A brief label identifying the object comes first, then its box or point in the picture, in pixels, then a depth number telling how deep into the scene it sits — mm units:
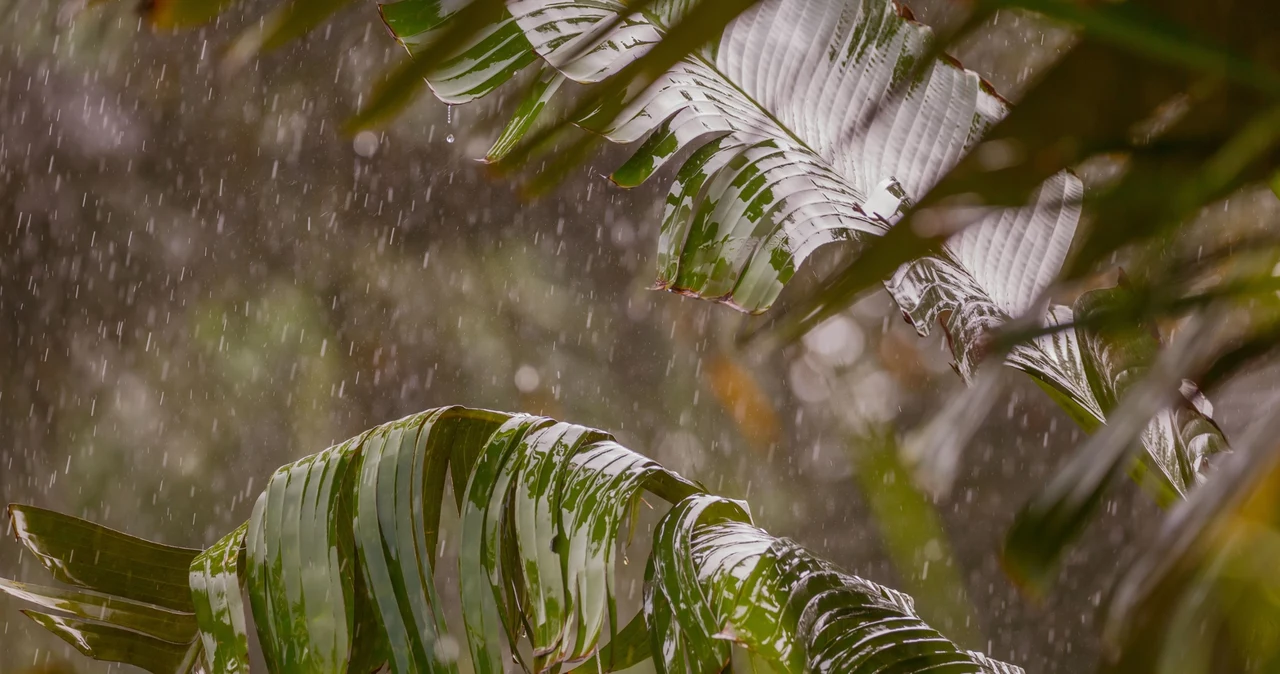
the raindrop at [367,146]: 21752
